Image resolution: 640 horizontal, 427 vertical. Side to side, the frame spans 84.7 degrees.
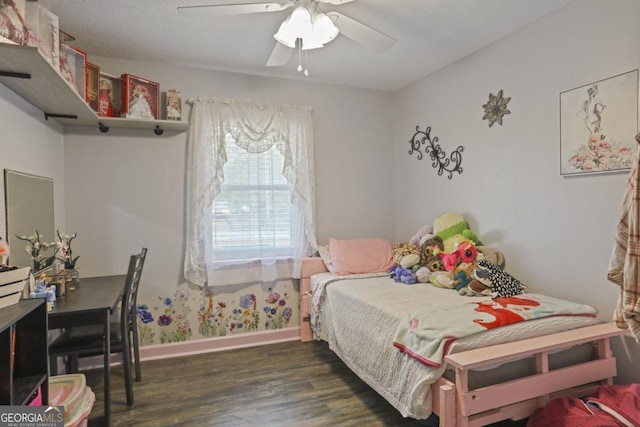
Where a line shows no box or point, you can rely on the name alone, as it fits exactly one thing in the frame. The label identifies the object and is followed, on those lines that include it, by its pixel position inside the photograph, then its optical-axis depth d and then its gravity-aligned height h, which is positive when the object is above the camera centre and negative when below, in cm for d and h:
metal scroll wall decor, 298 +48
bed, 150 -78
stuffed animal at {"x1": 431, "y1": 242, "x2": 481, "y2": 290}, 243 -45
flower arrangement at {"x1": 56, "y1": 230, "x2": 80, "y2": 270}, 220 -29
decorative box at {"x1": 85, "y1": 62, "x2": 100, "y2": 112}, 244 +90
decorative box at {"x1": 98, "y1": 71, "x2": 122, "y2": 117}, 260 +88
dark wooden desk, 175 -50
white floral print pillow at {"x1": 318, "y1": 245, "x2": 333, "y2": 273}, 317 -44
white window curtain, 300 +28
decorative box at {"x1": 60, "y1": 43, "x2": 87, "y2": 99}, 205 +88
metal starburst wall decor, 252 +72
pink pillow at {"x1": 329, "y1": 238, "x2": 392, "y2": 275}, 308 -44
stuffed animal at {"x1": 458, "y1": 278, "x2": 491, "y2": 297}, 225 -54
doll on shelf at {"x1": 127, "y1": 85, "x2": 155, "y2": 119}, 266 +82
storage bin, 146 -81
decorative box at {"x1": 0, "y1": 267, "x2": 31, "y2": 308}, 114 -24
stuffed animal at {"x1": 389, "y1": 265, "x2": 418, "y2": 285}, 269 -54
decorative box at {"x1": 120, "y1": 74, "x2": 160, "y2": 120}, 264 +87
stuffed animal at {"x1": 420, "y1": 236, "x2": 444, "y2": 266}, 283 -35
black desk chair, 200 -76
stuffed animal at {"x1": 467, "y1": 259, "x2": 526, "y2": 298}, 223 -50
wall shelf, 149 +66
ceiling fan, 172 +95
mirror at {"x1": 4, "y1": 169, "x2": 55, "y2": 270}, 186 +1
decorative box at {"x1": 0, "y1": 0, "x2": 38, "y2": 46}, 135 +76
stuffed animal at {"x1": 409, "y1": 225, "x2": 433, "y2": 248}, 312 -26
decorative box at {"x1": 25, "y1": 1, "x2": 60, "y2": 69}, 157 +87
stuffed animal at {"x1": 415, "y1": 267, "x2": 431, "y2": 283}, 270 -53
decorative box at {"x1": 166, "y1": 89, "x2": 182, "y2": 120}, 285 +86
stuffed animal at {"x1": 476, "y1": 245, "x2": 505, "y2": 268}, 253 -37
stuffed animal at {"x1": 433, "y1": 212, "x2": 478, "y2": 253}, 274 -20
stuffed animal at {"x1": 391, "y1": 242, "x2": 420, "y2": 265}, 300 -39
